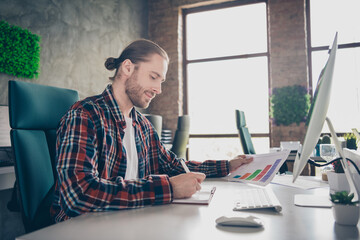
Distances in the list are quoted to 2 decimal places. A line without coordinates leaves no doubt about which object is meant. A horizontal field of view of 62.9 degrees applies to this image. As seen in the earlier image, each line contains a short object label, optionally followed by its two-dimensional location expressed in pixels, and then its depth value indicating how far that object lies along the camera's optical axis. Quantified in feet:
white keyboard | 2.51
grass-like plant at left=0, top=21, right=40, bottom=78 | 8.38
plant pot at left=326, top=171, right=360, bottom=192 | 3.18
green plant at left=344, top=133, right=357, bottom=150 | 5.30
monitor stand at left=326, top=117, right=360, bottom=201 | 2.67
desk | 1.95
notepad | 2.76
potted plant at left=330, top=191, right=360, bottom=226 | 2.09
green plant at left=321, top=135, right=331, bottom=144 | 7.70
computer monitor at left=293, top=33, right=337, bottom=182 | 2.09
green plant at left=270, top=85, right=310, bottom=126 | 13.19
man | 2.63
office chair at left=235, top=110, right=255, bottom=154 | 9.40
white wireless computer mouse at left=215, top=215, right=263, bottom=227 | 2.07
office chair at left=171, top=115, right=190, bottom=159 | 10.83
